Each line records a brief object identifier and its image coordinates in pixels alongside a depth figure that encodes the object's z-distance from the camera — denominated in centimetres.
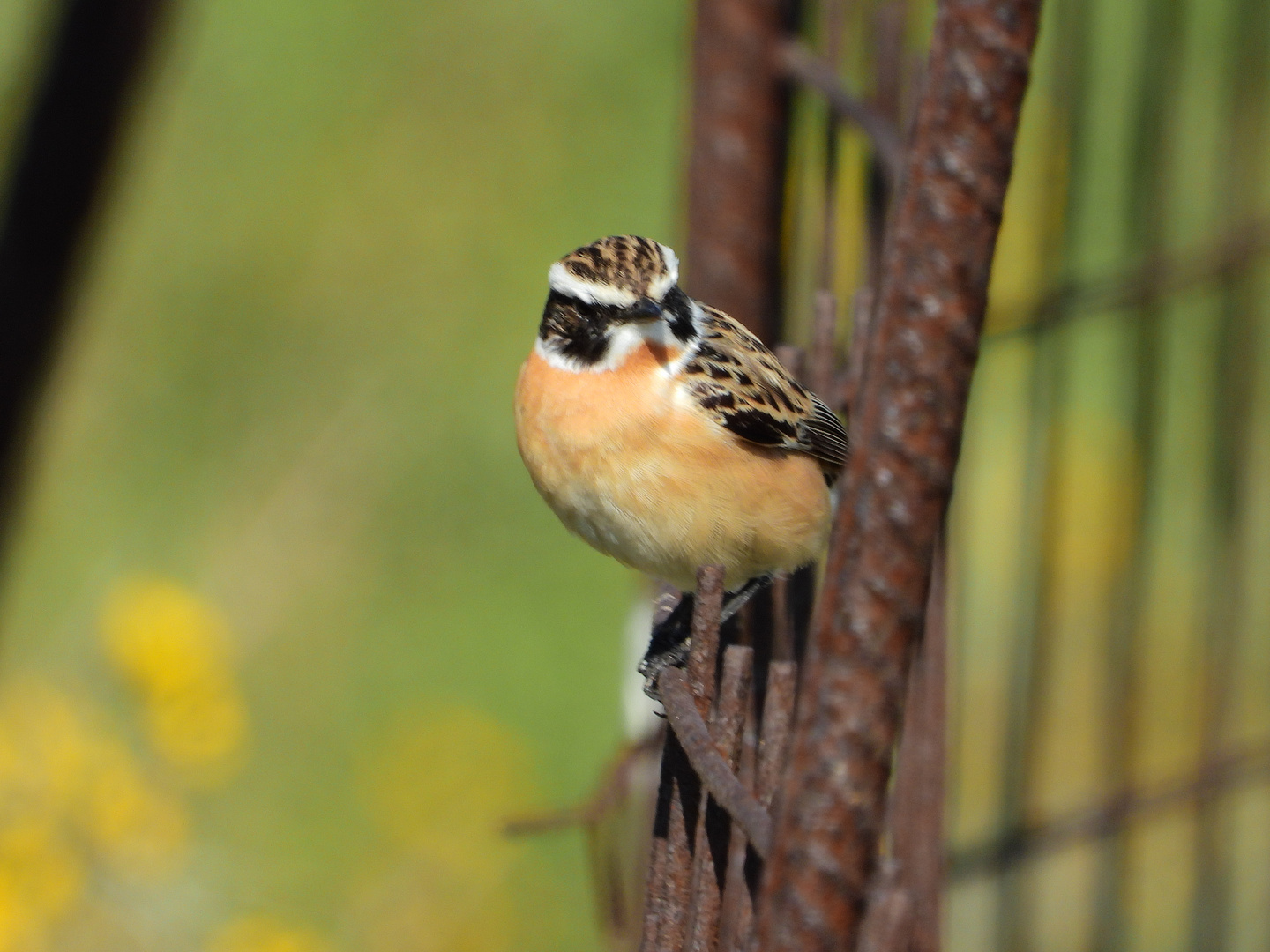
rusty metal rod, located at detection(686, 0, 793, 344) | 666
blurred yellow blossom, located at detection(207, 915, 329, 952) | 887
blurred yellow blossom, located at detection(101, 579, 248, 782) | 959
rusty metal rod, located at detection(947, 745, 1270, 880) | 634
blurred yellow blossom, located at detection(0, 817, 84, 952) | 794
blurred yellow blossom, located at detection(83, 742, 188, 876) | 851
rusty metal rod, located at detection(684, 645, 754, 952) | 313
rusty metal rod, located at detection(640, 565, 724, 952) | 328
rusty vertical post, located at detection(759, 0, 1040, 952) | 242
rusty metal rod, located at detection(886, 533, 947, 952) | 463
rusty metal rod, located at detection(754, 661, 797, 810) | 308
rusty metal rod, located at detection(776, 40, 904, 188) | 537
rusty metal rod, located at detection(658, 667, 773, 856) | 273
